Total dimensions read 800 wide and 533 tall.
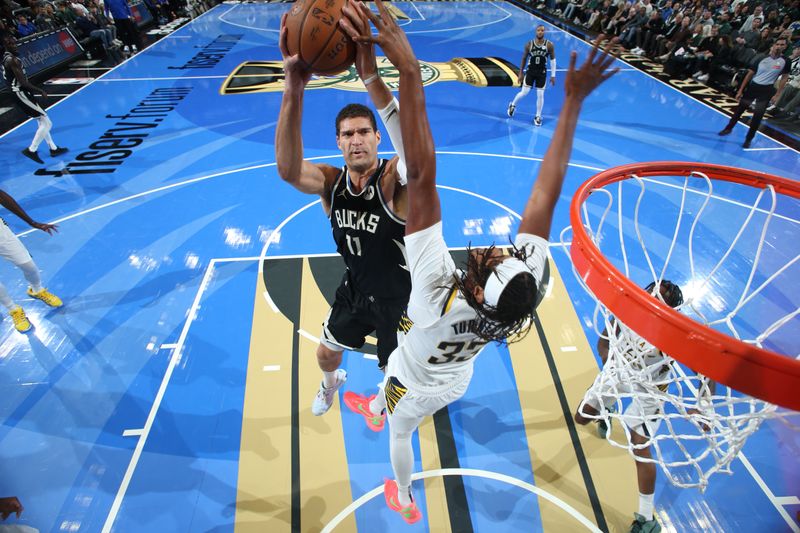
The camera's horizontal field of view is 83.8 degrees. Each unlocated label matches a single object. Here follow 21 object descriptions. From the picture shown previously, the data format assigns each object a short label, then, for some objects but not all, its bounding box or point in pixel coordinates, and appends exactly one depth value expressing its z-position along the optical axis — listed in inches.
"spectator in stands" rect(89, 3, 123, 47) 537.6
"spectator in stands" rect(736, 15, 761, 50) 446.3
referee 306.7
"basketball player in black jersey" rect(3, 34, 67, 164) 270.5
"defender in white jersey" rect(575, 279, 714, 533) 92.5
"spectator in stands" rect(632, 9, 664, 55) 555.8
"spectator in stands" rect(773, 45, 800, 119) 382.0
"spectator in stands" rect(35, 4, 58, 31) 498.9
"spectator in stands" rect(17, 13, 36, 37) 474.0
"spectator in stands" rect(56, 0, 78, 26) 523.2
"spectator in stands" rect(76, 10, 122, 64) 519.8
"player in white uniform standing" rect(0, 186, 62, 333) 169.0
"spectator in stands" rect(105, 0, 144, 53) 526.6
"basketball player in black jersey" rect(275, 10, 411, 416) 86.0
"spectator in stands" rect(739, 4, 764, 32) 499.9
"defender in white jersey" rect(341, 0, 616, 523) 60.2
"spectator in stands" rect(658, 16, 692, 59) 492.7
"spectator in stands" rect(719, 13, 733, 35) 499.8
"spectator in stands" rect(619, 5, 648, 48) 589.6
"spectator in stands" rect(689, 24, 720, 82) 473.7
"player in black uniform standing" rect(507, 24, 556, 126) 324.2
